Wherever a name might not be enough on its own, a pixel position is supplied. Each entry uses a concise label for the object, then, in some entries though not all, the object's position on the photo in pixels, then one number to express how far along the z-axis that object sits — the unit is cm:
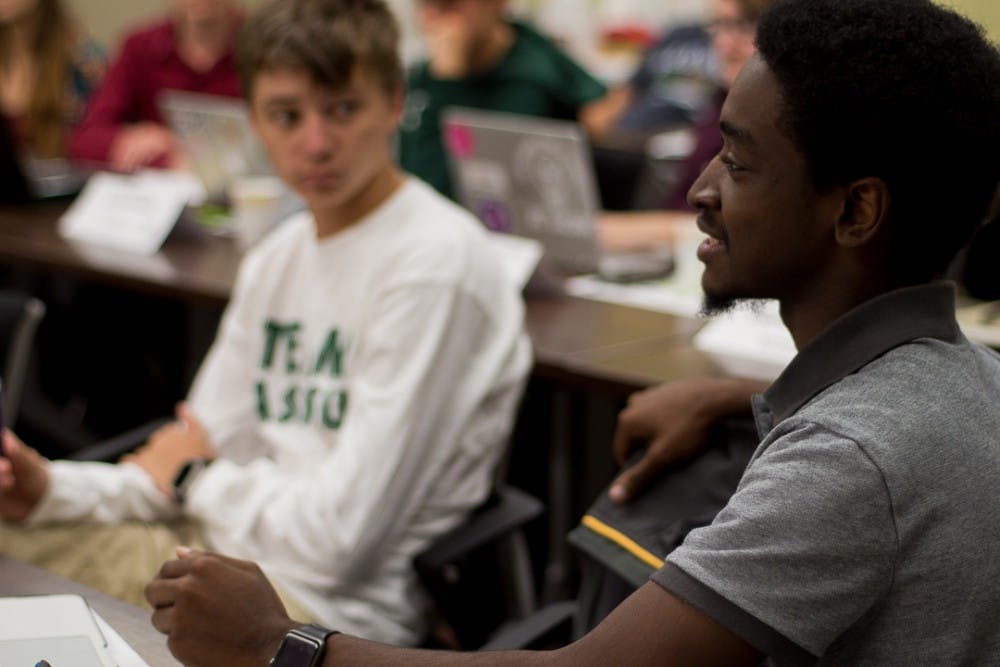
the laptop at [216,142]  314
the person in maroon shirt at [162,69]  401
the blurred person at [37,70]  411
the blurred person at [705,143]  268
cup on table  280
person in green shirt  328
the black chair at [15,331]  221
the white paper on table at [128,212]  288
